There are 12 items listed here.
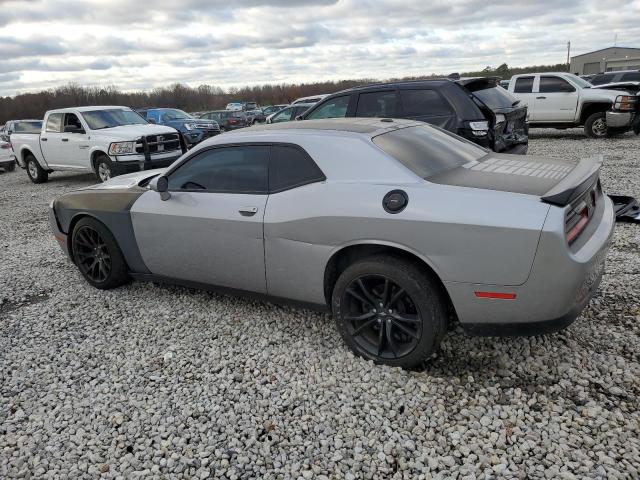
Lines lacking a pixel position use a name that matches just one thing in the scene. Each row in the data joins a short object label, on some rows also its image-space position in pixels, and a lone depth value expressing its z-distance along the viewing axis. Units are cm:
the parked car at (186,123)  1666
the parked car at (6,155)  1651
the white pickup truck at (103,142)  1033
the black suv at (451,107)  684
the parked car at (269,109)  2773
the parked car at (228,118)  2195
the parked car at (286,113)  1401
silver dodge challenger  258
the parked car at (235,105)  3789
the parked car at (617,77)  1962
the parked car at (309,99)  1681
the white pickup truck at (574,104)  1224
